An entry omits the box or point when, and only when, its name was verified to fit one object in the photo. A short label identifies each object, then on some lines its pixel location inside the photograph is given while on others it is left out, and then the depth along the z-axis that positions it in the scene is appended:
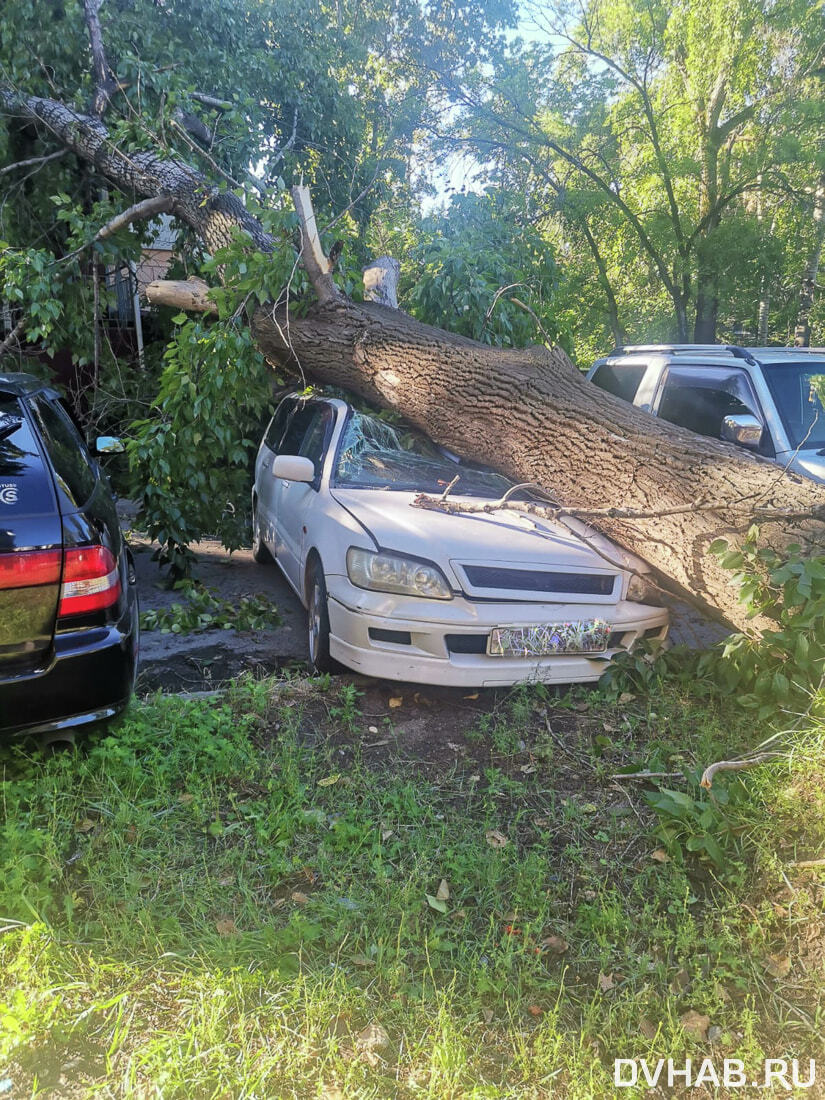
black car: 2.83
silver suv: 6.04
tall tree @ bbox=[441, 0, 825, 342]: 13.01
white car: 3.96
